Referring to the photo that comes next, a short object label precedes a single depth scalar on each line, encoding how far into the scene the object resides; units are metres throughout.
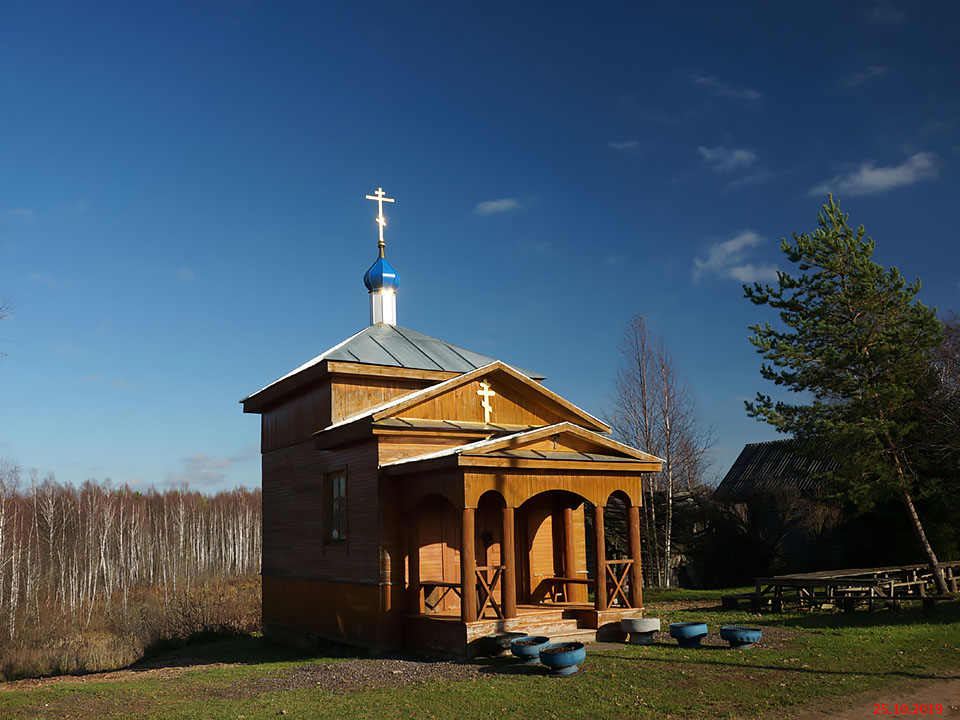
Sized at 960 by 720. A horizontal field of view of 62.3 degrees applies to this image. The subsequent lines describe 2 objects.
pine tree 18.31
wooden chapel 13.79
